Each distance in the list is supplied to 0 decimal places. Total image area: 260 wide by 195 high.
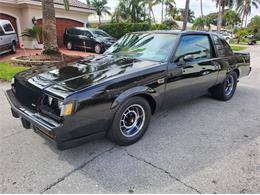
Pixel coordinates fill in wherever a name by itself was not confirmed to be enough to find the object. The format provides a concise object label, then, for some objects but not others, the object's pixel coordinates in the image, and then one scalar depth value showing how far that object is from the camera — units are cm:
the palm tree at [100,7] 3985
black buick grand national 263
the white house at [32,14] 1434
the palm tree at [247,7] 4701
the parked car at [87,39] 1425
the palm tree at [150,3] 3056
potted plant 1058
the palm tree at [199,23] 4891
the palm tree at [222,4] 2722
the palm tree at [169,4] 3506
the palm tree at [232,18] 5944
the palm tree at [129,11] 3045
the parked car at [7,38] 1135
